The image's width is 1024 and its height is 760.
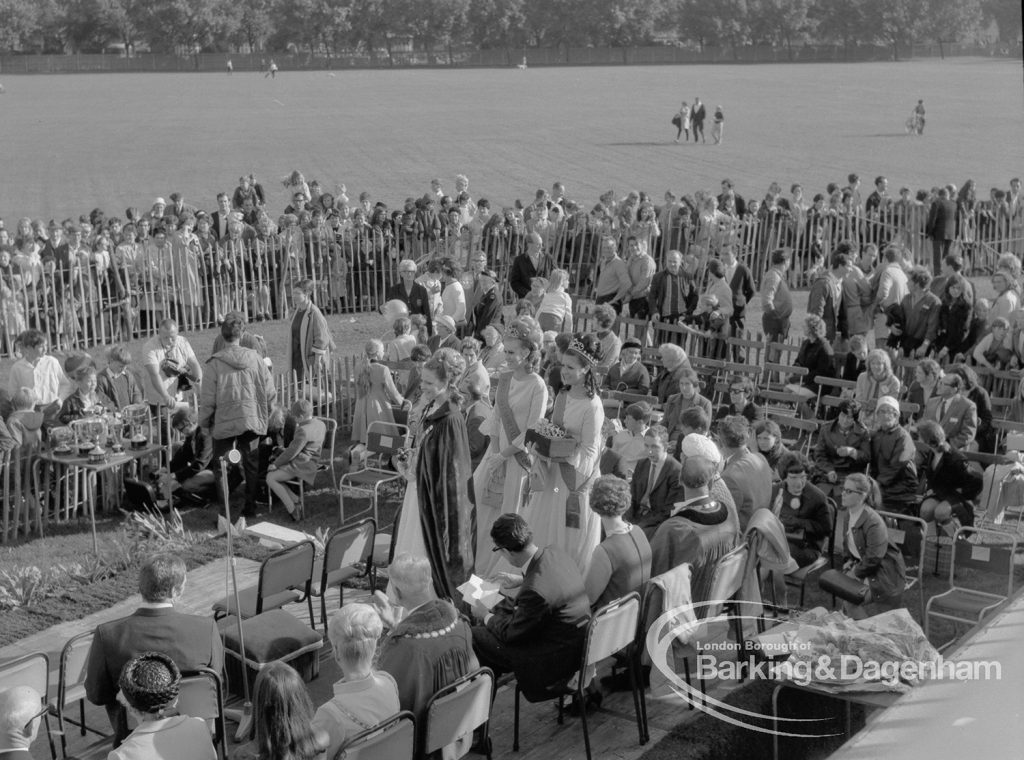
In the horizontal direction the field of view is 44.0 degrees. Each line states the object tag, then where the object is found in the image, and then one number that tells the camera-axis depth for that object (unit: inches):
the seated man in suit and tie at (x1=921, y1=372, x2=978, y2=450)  424.5
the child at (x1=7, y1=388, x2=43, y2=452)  426.9
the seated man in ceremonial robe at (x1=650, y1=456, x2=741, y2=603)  301.3
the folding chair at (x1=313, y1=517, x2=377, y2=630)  335.9
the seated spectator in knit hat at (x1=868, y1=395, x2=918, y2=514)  391.9
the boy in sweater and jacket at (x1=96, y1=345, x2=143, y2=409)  461.4
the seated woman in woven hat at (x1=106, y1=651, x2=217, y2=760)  209.5
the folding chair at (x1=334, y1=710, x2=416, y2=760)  217.9
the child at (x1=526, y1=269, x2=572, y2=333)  572.4
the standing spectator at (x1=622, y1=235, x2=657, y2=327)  653.3
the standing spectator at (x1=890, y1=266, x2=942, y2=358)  554.6
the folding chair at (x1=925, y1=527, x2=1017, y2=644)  325.4
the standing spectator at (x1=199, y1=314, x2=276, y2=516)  440.1
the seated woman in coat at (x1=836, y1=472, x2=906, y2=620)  334.3
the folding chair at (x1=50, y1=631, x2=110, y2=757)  264.9
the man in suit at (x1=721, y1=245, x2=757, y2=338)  617.0
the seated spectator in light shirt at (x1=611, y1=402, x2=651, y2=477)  398.0
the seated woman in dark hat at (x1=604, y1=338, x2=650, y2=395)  494.0
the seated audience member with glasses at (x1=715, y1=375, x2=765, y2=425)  438.6
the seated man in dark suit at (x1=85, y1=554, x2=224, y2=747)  245.1
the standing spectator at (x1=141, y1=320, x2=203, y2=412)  474.9
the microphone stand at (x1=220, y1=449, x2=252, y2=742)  284.5
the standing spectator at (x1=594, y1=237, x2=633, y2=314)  656.4
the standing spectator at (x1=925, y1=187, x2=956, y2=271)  858.1
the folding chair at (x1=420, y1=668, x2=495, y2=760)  238.3
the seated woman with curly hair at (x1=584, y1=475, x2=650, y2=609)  289.4
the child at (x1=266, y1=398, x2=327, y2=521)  449.1
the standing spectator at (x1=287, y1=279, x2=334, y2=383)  539.8
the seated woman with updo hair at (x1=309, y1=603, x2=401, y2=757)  227.9
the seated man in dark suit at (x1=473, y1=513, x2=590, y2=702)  272.4
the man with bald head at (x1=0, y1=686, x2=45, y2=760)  221.1
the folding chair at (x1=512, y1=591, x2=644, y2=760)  268.1
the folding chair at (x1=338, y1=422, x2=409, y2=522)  437.1
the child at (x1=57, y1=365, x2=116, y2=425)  441.7
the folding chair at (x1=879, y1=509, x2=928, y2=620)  358.0
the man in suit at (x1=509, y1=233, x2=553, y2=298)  691.4
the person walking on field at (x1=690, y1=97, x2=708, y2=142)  1918.1
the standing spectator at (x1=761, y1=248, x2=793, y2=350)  584.1
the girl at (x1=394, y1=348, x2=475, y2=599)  335.3
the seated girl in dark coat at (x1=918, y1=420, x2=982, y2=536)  392.5
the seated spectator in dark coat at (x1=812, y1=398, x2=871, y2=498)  404.8
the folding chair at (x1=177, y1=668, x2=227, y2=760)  242.8
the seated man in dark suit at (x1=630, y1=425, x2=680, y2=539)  371.6
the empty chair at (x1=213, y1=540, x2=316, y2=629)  316.5
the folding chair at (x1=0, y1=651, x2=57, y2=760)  249.0
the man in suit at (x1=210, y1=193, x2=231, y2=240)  786.2
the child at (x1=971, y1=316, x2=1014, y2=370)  514.6
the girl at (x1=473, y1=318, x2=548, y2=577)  358.6
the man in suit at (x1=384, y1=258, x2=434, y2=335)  599.5
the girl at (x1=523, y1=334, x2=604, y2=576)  340.5
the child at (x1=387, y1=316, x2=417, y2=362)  518.9
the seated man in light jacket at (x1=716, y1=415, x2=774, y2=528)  349.1
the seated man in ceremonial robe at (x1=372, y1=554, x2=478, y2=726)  243.3
